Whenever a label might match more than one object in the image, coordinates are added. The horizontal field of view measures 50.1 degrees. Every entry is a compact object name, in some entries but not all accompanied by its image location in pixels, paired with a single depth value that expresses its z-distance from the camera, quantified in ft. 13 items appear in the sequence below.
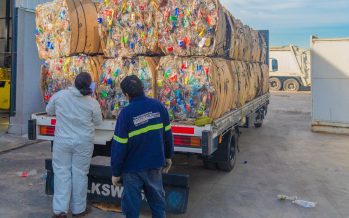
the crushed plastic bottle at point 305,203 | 16.91
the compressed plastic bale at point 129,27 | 16.02
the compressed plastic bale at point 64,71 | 16.78
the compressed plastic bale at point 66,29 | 16.76
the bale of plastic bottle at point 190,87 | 15.14
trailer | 13.88
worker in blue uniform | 11.09
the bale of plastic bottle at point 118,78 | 15.85
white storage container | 36.52
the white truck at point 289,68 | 95.20
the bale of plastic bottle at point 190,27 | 15.28
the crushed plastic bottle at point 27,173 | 20.54
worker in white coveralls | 14.11
